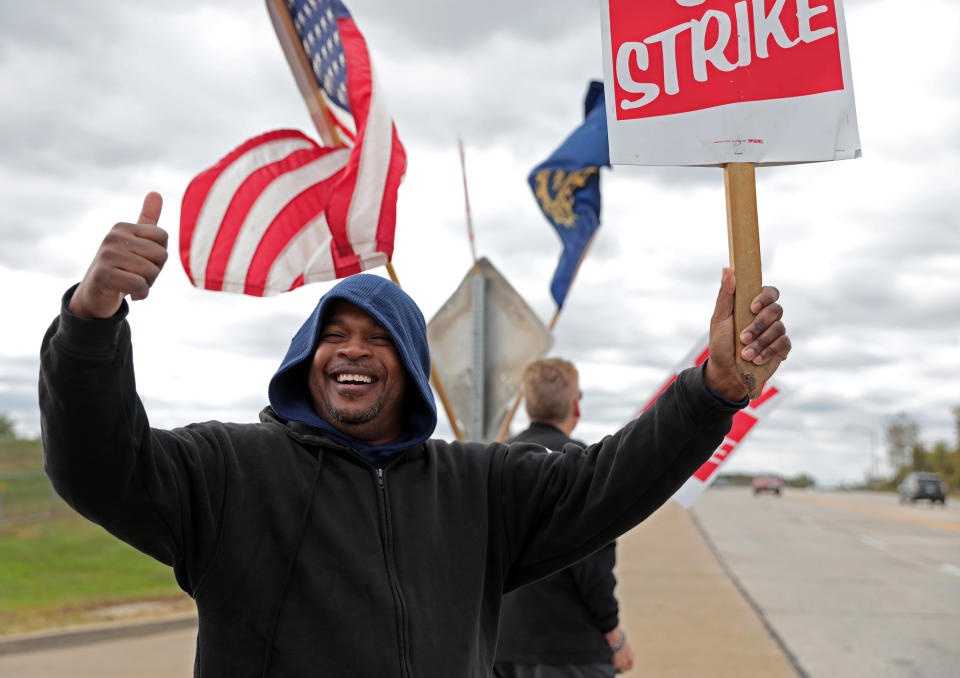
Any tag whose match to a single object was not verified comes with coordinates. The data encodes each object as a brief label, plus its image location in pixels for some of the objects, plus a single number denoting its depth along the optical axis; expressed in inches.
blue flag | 262.8
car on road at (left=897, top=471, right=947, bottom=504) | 1878.7
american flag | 194.2
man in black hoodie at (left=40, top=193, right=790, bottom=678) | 77.4
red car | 2800.2
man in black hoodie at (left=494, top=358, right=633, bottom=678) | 163.5
